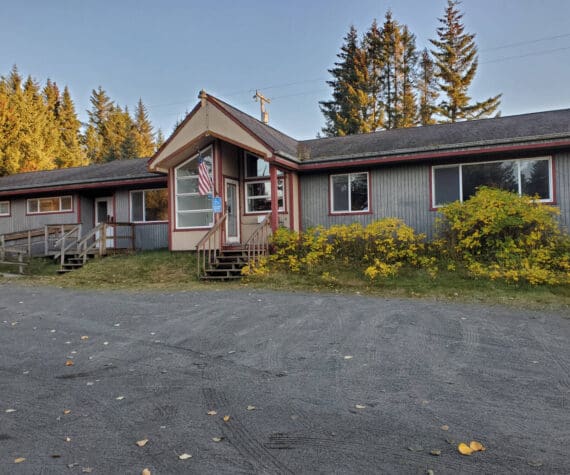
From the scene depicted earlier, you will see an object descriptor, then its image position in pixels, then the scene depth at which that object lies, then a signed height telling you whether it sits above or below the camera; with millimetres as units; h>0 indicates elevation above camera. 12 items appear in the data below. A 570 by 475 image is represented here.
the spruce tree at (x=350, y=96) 32625 +11510
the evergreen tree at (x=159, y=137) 56847 +14782
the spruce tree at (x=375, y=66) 33219 +14120
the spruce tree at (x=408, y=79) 32688 +12813
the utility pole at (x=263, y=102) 18511 +6273
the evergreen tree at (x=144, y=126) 54250 +15877
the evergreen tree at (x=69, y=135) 38409 +12461
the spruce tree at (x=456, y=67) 31500 +13076
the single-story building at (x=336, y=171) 11734 +2133
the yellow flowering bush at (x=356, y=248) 10648 -219
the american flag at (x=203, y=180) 12914 +1945
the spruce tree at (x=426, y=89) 32531 +11801
